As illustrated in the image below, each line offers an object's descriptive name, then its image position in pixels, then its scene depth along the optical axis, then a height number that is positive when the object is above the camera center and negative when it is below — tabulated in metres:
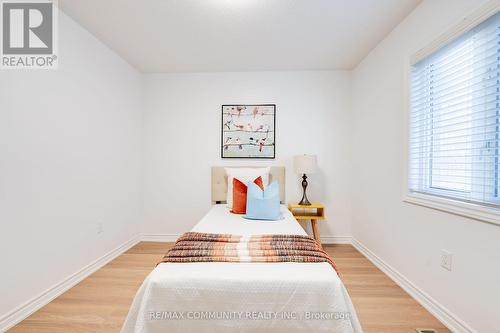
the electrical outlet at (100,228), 2.66 -0.73
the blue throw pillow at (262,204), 2.52 -0.43
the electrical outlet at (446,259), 1.72 -0.68
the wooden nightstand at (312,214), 3.12 -0.67
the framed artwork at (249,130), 3.48 +0.48
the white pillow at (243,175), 3.11 -0.15
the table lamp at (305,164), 3.16 +0.00
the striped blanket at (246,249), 1.50 -0.57
